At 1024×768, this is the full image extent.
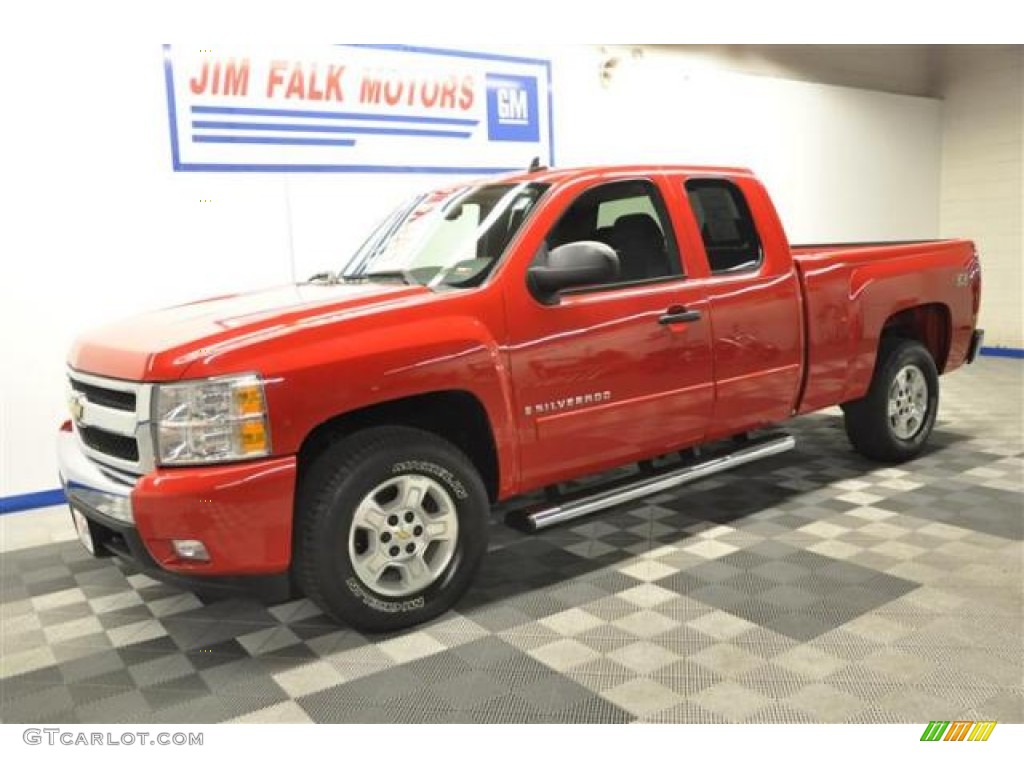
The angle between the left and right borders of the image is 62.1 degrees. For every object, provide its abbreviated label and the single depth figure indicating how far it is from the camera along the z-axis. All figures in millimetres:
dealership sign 5484
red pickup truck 2748
